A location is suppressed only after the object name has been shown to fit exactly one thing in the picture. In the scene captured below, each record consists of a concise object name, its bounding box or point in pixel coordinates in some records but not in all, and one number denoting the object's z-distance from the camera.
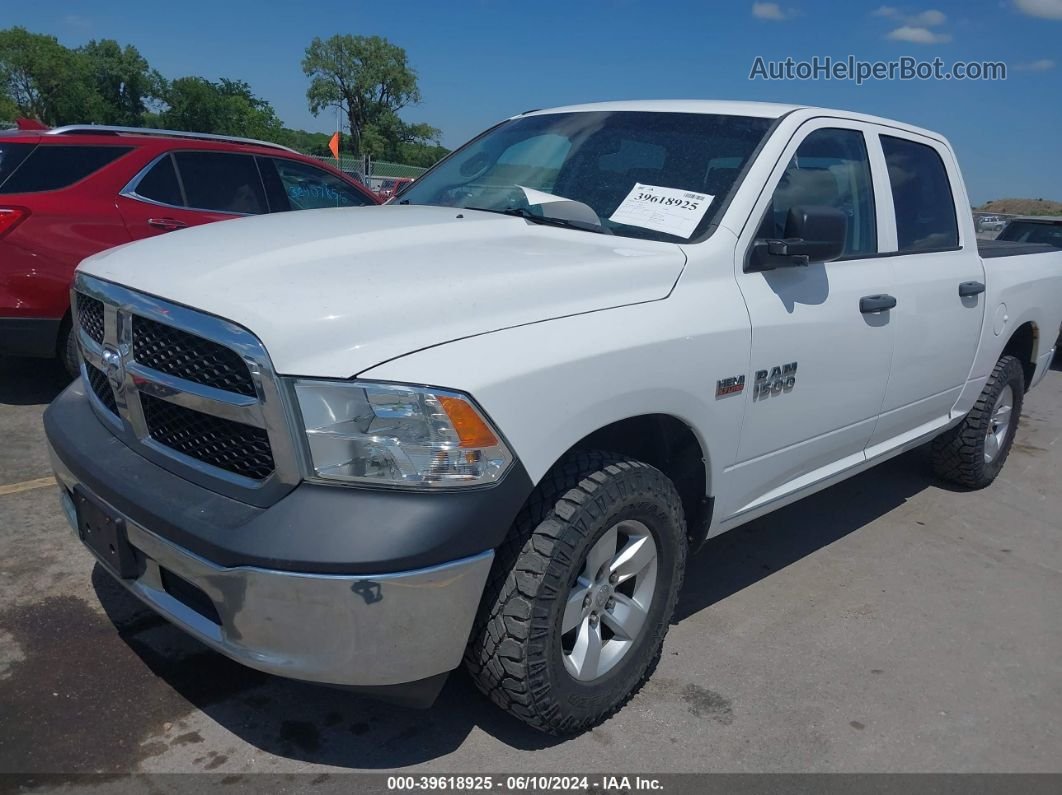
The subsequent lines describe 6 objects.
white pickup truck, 2.09
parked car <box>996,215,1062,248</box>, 10.23
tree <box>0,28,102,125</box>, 72.25
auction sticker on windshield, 3.04
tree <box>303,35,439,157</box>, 76.38
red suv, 5.26
